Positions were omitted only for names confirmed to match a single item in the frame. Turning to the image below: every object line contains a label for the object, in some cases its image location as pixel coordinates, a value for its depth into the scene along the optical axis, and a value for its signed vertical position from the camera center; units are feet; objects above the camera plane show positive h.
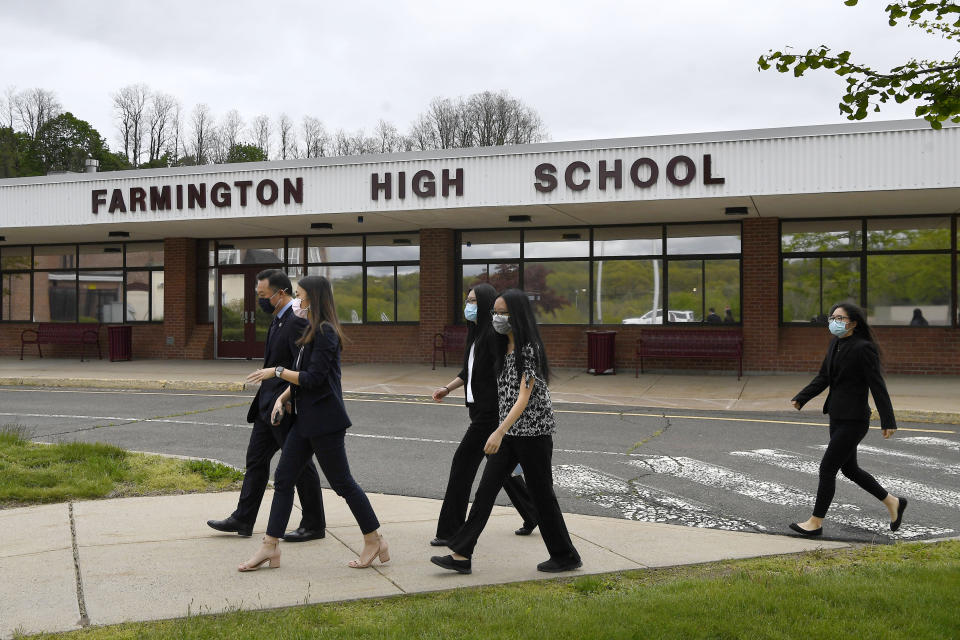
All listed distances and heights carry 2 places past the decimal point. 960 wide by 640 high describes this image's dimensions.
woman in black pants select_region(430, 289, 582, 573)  17.52 -2.57
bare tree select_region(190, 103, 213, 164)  307.95 +60.58
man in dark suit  19.36 -2.71
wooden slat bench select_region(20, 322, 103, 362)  78.95 -2.15
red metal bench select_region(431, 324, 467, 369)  66.49 -2.20
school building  52.11 +5.62
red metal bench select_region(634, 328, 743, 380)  59.36 -2.34
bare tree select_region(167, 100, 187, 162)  296.30 +55.93
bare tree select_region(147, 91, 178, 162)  311.68 +65.01
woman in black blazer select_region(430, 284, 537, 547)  19.17 -2.06
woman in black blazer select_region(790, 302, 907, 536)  21.48 -2.28
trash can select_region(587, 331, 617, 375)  61.05 -2.90
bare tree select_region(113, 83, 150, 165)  314.55 +65.57
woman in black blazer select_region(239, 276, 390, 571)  17.81 -2.43
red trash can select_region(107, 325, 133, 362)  75.51 -2.67
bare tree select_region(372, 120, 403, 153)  285.84 +54.71
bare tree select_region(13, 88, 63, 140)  305.12 +68.30
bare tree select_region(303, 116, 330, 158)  289.53 +55.52
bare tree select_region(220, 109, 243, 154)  311.45 +60.62
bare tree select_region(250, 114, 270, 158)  313.73 +61.20
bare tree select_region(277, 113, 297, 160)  305.41 +57.94
